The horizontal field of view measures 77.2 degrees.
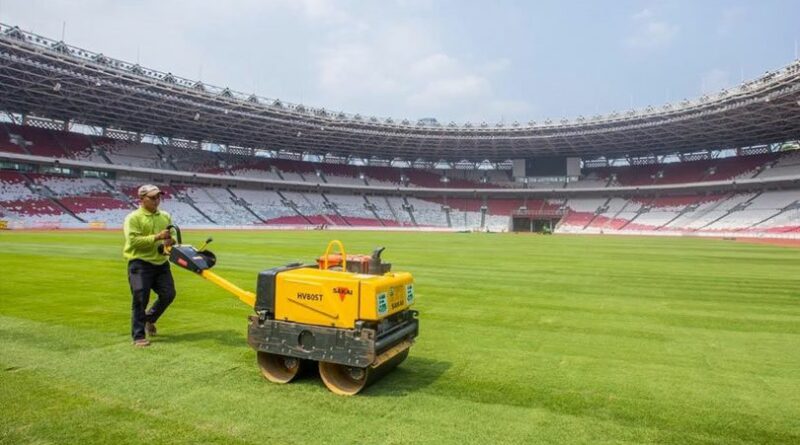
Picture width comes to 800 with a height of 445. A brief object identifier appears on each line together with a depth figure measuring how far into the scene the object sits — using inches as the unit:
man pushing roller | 249.3
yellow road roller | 182.4
